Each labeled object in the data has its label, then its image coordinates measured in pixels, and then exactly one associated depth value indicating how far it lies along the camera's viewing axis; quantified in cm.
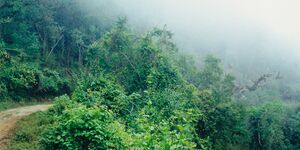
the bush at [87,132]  1172
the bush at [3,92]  2536
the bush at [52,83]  2872
